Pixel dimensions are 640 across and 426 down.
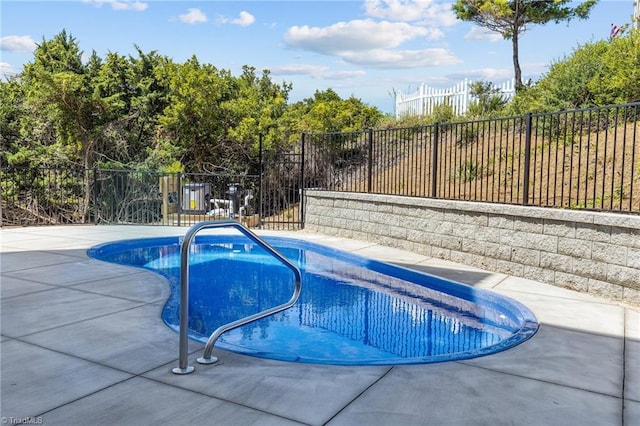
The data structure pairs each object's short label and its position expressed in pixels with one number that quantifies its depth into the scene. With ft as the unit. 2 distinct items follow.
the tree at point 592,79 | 34.33
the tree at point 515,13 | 55.11
